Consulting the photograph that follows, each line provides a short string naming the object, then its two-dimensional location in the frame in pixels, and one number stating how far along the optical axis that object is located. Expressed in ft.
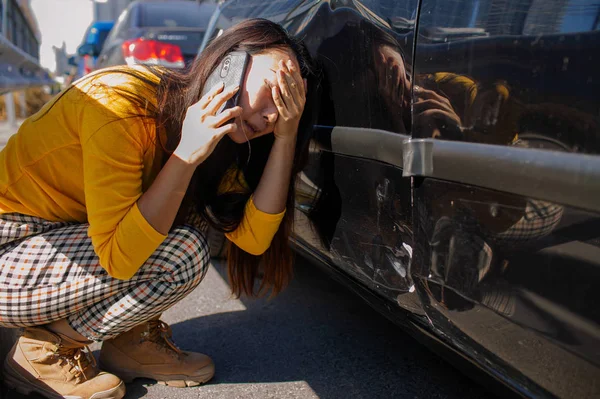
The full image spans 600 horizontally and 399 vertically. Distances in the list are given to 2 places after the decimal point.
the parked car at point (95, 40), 23.59
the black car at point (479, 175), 2.68
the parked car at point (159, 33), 14.15
